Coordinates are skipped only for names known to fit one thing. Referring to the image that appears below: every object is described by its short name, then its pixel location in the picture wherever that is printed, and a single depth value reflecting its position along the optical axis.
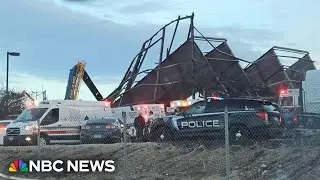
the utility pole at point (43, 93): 84.21
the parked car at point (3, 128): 28.17
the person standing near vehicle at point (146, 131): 20.92
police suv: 16.88
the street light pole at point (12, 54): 42.88
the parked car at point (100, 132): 23.47
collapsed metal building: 35.69
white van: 25.08
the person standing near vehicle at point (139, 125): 24.06
